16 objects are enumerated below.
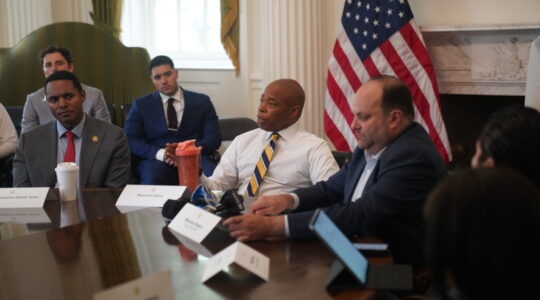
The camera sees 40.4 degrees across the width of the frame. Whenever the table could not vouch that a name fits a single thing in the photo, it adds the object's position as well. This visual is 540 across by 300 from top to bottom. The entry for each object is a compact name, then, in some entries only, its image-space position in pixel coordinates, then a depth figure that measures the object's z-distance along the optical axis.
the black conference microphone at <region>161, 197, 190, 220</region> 2.43
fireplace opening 5.45
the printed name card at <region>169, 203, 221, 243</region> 2.11
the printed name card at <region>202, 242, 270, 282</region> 1.78
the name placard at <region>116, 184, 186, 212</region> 2.66
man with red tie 3.29
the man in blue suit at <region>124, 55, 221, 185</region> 4.77
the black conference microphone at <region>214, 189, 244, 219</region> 2.38
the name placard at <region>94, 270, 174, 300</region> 1.40
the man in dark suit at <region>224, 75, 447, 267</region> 2.15
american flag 5.02
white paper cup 2.79
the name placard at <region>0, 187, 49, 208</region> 2.74
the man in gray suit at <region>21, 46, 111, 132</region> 4.70
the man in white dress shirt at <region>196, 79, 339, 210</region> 3.17
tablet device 1.70
